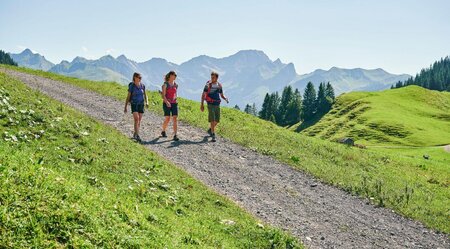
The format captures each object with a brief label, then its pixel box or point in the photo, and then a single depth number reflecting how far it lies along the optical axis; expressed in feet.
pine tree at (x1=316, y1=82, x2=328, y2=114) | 552.82
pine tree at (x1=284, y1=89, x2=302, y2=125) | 565.53
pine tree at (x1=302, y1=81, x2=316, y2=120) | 561.84
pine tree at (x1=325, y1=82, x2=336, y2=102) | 576.03
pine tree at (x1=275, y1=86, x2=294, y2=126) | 564.71
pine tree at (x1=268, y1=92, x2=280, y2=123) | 539.25
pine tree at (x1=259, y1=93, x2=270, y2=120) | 532.32
